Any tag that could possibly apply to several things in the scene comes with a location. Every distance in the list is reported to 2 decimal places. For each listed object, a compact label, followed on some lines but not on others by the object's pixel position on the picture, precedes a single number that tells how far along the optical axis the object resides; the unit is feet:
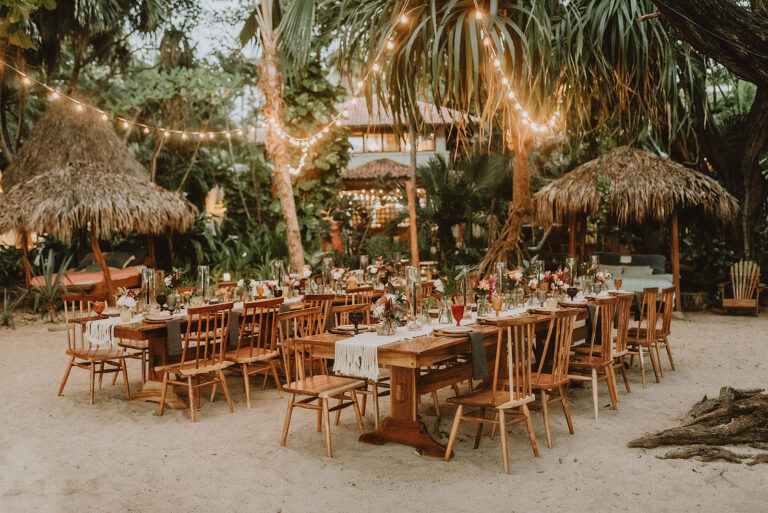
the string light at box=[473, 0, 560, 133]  18.13
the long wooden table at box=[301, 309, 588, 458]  12.12
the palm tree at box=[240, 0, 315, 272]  30.32
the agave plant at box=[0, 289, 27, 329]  31.89
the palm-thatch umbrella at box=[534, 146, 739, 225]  32.60
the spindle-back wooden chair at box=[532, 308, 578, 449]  13.09
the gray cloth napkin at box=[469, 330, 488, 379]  12.62
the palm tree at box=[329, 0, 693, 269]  18.97
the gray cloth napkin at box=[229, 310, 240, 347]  16.90
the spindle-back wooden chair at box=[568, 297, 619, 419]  15.38
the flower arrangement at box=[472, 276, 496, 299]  15.37
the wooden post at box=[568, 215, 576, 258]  37.11
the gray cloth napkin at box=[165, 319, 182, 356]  15.84
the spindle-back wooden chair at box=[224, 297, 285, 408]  16.50
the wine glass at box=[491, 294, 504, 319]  15.75
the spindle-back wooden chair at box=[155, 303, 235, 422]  15.39
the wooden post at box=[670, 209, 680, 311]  33.96
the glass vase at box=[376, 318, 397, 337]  13.42
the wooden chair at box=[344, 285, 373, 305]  19.45
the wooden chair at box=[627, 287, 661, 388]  17.98
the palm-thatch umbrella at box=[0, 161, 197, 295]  33.22
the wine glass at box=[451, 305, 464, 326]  14.16
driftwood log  12.25
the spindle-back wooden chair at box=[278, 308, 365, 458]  12.93
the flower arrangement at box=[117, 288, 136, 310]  16.33
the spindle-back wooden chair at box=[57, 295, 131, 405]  17.24
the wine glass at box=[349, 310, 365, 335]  15.17
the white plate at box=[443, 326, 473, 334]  13.30
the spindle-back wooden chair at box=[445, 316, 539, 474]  11.98
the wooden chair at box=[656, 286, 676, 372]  19.07
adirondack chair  32.96
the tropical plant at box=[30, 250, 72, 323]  32.86
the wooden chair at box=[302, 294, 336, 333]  16.29
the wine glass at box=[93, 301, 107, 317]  17.59
